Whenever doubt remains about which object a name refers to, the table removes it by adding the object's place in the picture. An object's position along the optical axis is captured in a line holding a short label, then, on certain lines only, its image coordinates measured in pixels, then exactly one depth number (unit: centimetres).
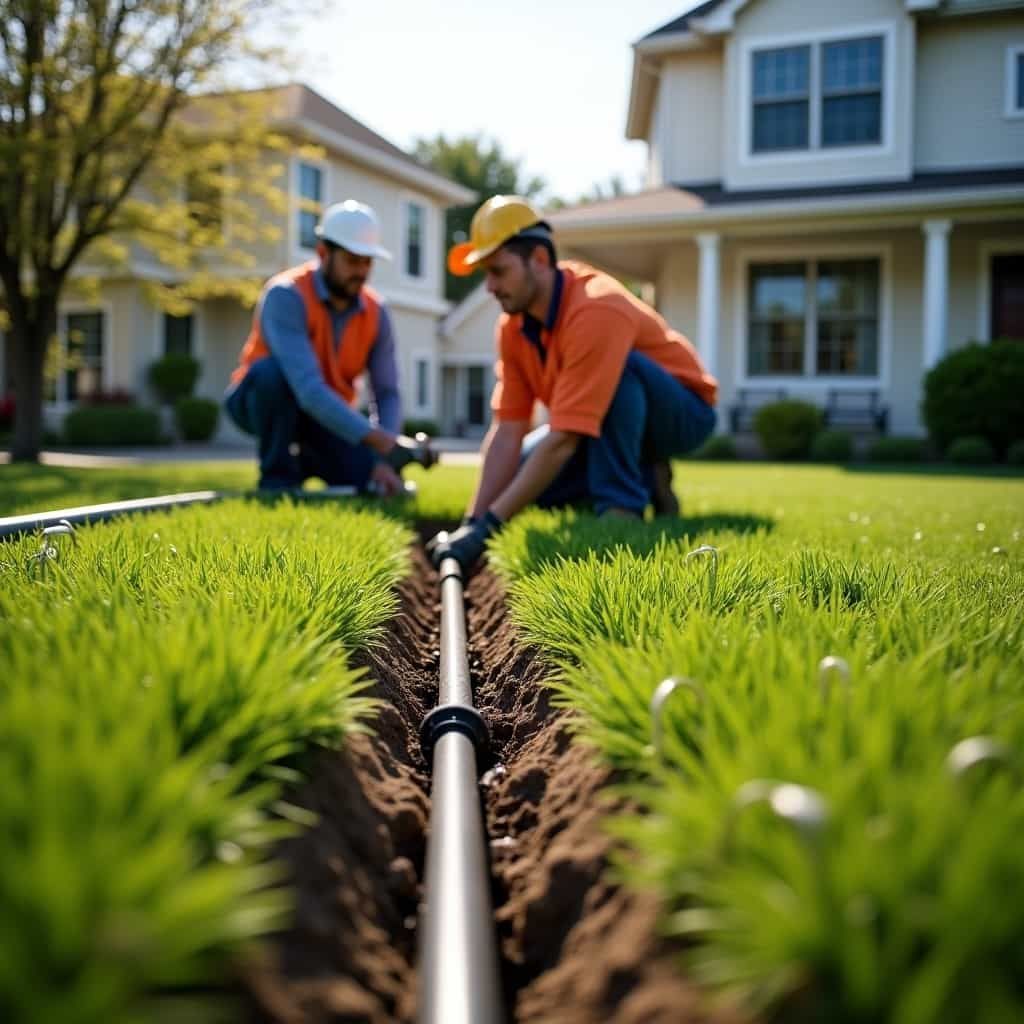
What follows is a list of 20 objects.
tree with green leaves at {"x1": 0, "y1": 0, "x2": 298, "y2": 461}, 1074
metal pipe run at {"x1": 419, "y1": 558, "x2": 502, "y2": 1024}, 115
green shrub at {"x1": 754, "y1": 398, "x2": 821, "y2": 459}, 1416
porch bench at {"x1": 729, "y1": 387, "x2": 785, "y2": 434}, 1520
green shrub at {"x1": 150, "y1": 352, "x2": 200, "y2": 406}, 1945
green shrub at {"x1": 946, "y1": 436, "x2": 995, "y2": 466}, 1262
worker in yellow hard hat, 411
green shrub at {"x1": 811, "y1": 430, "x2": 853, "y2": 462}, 1385
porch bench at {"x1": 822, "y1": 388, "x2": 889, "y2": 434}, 1472
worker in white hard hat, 506
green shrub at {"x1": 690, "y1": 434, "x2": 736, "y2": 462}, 1445
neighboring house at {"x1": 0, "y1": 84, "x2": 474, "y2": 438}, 1930
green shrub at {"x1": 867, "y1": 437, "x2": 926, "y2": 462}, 1359
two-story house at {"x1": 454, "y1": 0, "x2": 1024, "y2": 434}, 1456
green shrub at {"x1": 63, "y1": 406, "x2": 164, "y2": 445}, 1814
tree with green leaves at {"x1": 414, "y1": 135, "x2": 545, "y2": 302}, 4534
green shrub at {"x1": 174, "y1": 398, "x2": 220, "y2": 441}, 1894
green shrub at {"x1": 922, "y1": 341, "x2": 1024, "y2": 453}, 1259
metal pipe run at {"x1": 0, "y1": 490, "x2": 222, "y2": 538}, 357
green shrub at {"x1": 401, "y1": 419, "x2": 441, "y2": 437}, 2066
